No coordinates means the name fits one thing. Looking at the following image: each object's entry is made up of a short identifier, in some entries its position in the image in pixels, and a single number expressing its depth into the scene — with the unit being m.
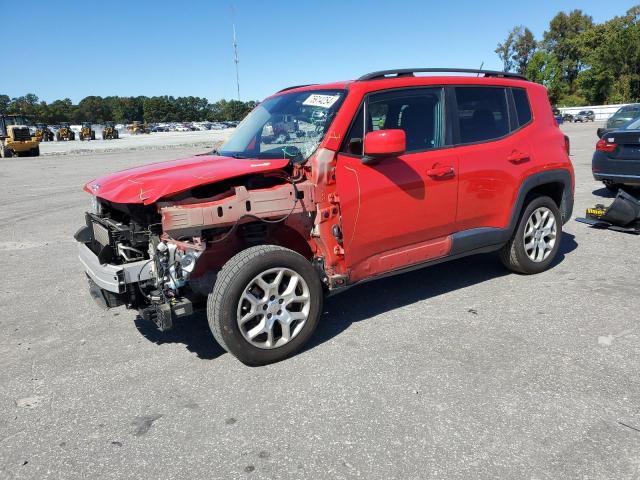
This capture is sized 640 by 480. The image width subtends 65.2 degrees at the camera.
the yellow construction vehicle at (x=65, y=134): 57.44
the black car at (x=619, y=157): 7.81
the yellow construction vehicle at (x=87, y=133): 55.69
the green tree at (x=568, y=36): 89.06
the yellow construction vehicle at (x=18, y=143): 29.94
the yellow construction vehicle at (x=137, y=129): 77.57
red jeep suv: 3.41
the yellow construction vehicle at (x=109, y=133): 56.12
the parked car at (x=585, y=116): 55.81
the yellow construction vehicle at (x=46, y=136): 56.34
